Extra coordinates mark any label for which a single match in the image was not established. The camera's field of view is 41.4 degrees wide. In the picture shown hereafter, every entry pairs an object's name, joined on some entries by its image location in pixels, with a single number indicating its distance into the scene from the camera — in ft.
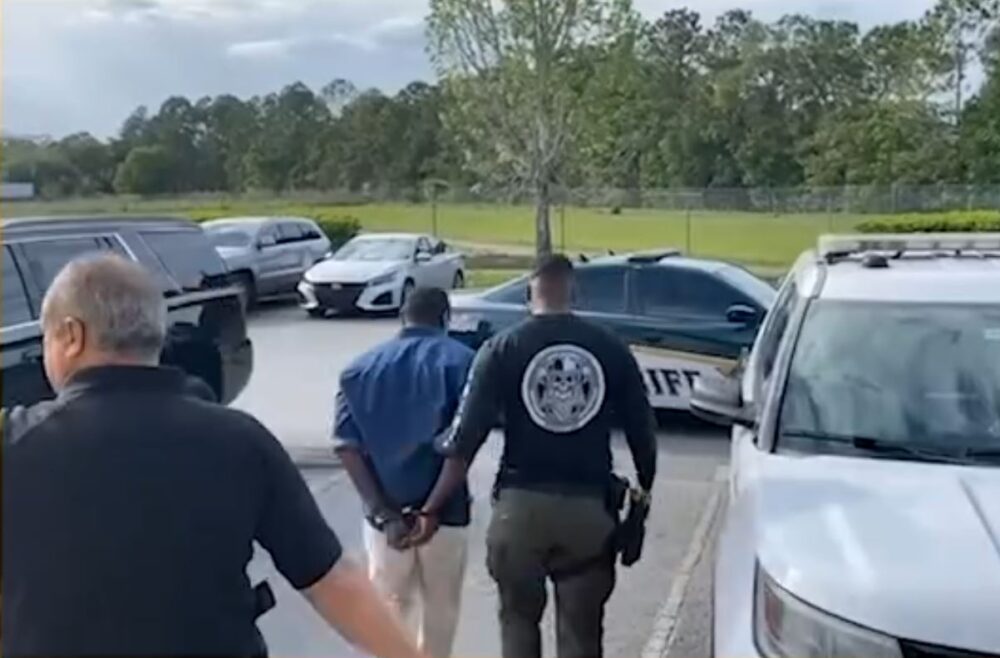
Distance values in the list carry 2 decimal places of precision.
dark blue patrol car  34.04
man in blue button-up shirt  14.34
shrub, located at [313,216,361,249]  99.09
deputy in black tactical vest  13.58
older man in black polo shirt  5.70
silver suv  69.77
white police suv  10.63
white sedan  66.90
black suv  22.39
